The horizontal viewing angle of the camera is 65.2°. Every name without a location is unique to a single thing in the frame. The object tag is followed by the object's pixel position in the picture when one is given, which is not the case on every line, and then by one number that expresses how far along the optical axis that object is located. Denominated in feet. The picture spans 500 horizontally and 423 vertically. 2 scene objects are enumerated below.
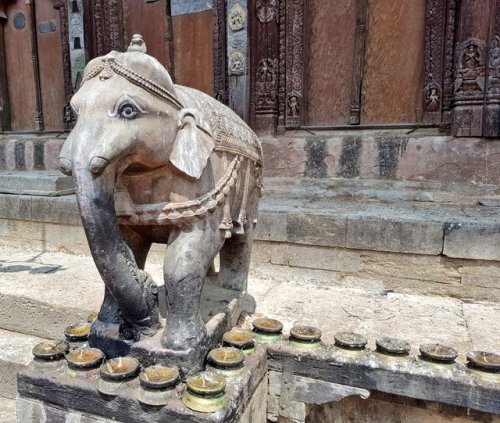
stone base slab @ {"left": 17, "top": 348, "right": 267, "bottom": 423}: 4.65
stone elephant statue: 4.27
